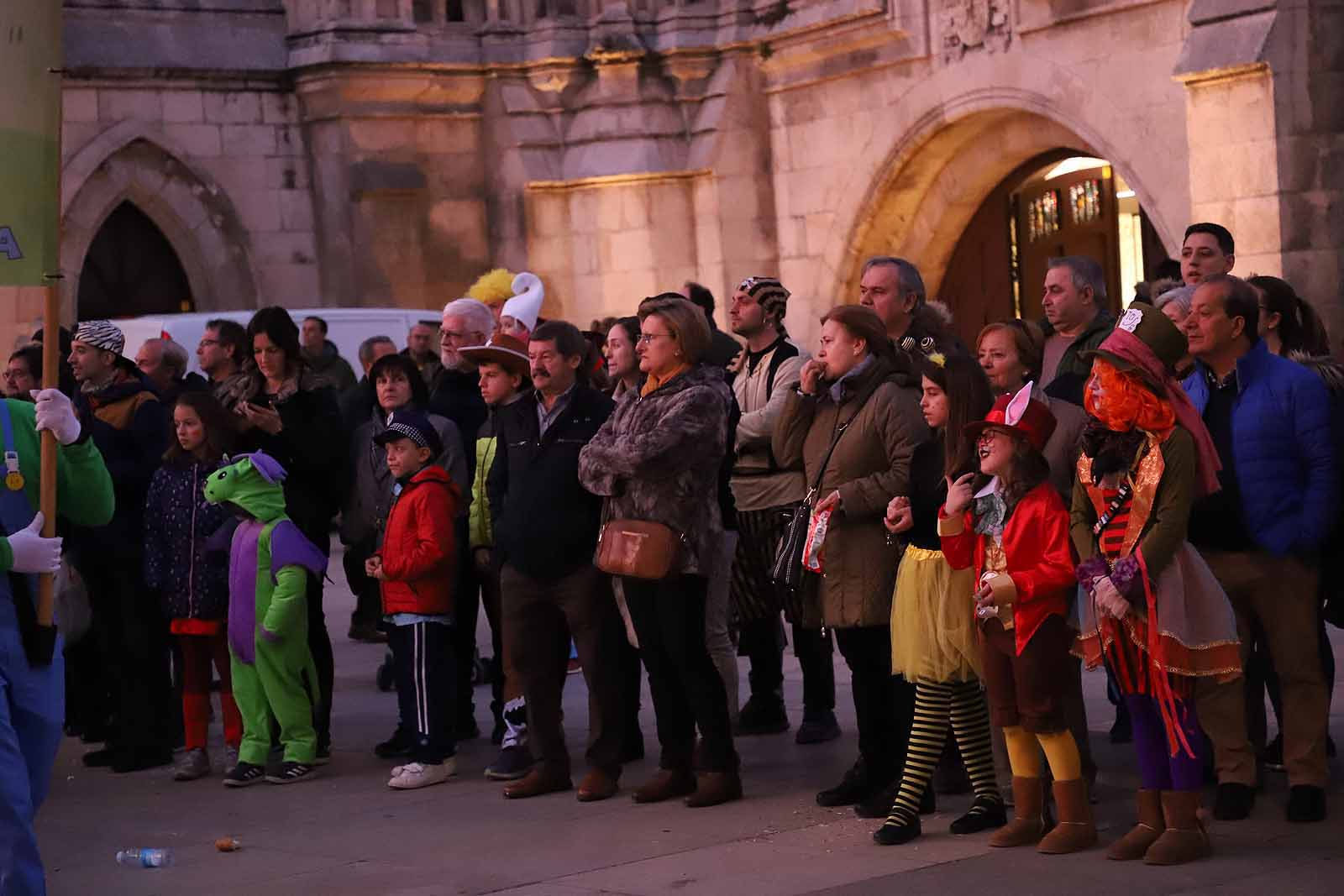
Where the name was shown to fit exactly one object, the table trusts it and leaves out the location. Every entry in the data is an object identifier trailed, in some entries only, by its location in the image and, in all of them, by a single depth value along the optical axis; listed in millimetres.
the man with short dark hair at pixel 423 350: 20239
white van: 28244
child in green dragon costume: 14110
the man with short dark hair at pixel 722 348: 14900
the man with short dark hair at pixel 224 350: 15436
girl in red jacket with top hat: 10872
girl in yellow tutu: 11314
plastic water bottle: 11810
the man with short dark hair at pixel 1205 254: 13764
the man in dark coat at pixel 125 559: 14911
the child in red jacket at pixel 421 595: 13728
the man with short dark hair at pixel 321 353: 23477
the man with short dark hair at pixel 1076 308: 12796
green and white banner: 9845
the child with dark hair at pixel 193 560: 14349
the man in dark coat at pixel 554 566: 13059
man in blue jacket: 11350
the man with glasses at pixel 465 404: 15436
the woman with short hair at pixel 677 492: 12414
